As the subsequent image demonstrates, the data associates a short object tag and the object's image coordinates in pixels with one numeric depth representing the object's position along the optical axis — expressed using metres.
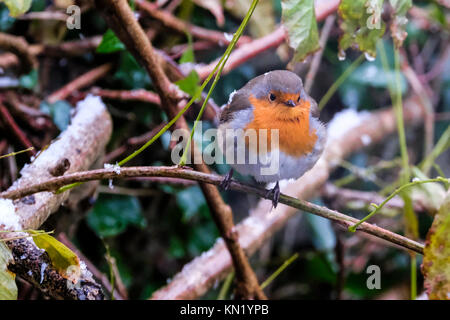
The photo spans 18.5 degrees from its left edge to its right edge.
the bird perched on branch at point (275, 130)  0.93
